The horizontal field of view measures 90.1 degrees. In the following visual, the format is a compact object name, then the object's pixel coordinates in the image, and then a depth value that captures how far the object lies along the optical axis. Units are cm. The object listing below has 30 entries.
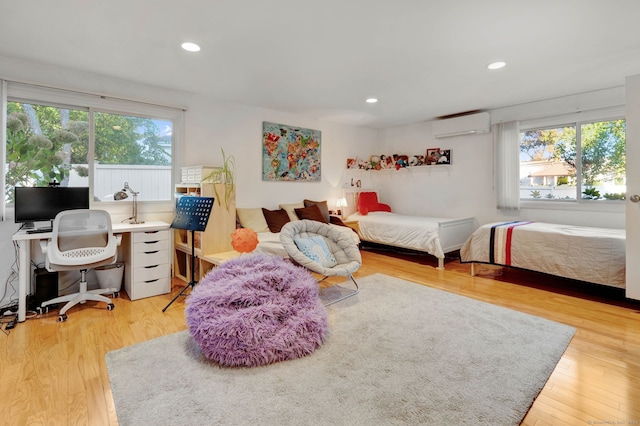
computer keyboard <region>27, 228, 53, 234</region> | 273
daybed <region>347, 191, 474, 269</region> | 439
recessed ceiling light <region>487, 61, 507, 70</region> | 303
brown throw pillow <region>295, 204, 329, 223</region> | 478
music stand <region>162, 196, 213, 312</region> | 301
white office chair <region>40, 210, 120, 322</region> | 265
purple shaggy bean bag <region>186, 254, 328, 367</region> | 194
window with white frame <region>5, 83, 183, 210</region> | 305
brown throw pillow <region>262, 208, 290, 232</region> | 440
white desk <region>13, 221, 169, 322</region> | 260
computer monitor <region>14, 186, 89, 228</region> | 281
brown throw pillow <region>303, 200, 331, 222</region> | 504
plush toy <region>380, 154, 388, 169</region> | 620
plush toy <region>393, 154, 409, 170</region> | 589
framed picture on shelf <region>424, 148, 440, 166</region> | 545
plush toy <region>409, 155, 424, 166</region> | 568
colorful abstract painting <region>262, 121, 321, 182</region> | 474
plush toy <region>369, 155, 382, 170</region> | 620
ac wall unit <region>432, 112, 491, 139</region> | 476
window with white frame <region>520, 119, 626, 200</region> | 392
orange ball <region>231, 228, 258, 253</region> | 290
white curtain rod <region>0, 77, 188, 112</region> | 296
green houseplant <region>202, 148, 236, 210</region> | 351
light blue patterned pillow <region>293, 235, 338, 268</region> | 317
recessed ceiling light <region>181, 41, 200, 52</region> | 263
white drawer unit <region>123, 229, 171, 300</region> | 317
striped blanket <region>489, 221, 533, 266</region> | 376
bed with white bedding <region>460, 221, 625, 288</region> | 307
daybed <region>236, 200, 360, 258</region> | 366
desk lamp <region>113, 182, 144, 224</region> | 345
